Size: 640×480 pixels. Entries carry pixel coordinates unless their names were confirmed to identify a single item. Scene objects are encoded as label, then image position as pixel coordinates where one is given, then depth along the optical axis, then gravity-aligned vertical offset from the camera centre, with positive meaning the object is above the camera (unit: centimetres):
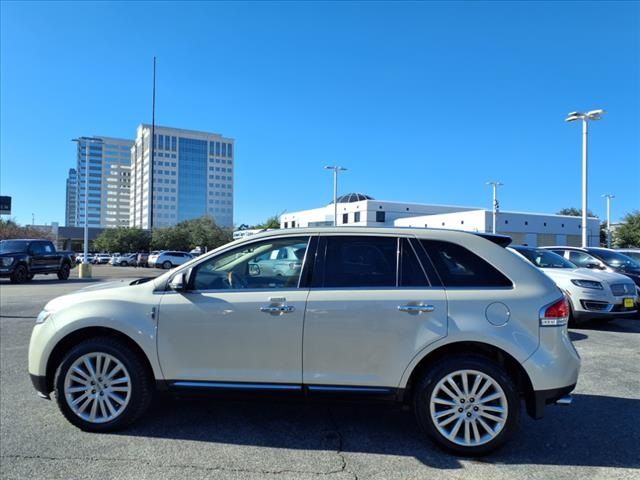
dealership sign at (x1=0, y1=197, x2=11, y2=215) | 5275 +461
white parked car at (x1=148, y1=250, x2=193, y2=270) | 4150 -109
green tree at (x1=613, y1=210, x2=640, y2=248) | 4824 +201
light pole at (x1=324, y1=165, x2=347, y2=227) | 4212 +712
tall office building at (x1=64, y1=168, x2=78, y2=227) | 15668 +1455
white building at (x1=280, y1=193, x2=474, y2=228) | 7106 +621
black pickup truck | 1953 -61
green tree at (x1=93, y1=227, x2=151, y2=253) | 8344 +114
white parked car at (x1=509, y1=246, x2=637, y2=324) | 867 -83
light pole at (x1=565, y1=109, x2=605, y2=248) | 2092 +541
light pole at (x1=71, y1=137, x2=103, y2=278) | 2564 +104
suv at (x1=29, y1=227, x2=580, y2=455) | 354 -68
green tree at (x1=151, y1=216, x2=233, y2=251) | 7569 +166
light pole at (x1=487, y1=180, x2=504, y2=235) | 5323 +570
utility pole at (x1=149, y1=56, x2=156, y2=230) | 7419 +2518
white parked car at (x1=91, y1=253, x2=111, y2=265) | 7012 -194
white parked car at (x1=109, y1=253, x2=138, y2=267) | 5628 -168
